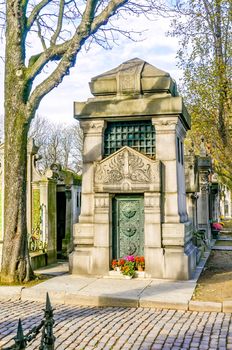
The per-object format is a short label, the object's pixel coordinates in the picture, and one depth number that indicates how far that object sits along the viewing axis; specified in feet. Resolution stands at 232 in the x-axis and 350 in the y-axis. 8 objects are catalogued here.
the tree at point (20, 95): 29.94
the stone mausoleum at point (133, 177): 31.91
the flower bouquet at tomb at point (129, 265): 31.37
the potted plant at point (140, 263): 32.01
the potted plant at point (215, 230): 71.26
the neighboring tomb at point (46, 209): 39.93
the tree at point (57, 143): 157.69
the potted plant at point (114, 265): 32.37
